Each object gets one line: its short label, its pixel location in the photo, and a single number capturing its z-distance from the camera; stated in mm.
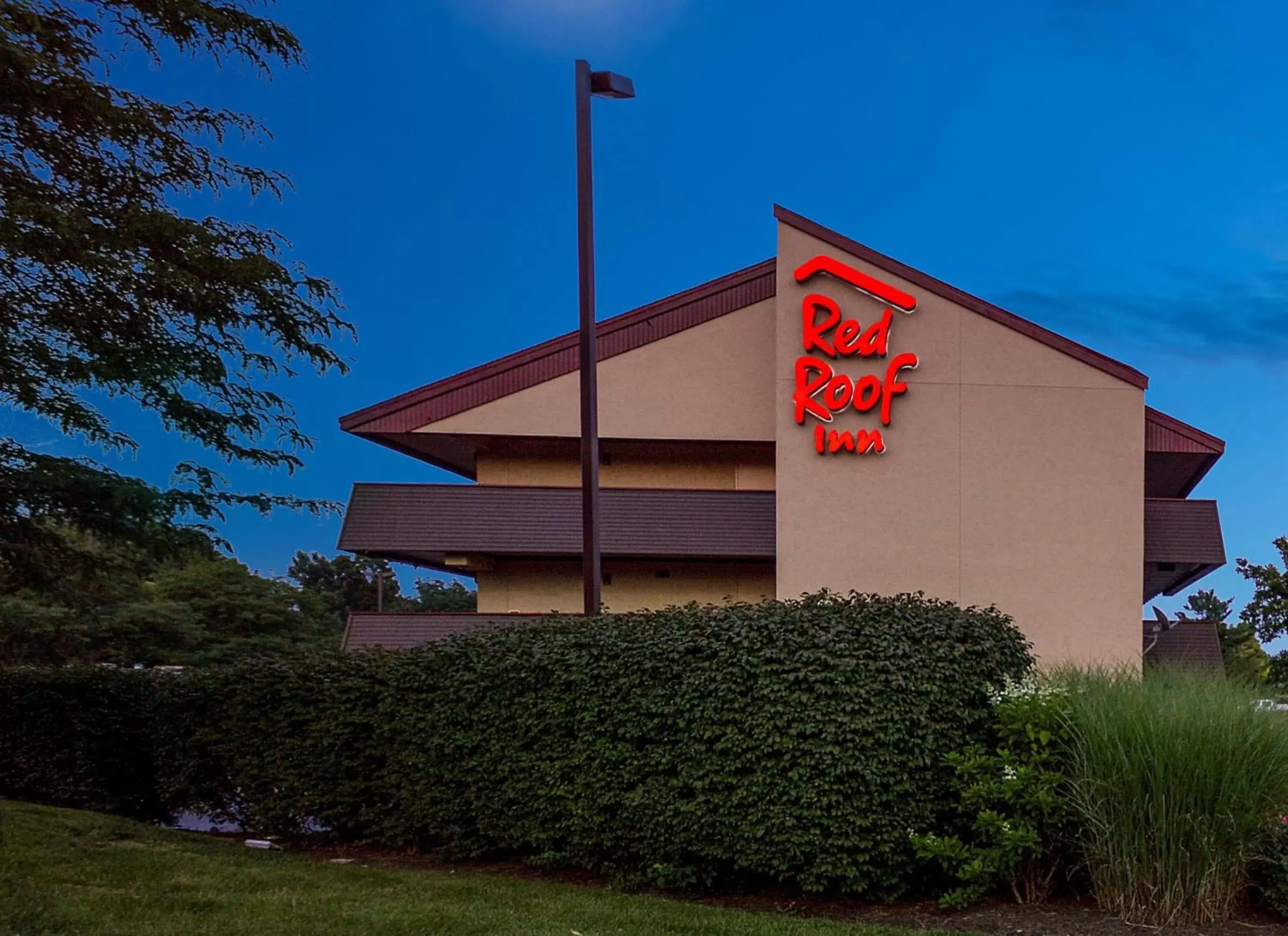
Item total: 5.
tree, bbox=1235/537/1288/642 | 28078
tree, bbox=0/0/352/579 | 10359
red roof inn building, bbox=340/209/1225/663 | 20328
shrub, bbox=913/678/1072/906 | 7754
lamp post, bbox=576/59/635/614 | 11961
